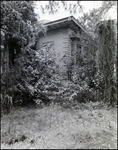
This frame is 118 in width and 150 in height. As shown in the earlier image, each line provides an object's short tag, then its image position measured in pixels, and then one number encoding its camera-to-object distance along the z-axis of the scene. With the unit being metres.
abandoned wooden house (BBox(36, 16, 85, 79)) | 6.03
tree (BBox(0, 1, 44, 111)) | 4.53
